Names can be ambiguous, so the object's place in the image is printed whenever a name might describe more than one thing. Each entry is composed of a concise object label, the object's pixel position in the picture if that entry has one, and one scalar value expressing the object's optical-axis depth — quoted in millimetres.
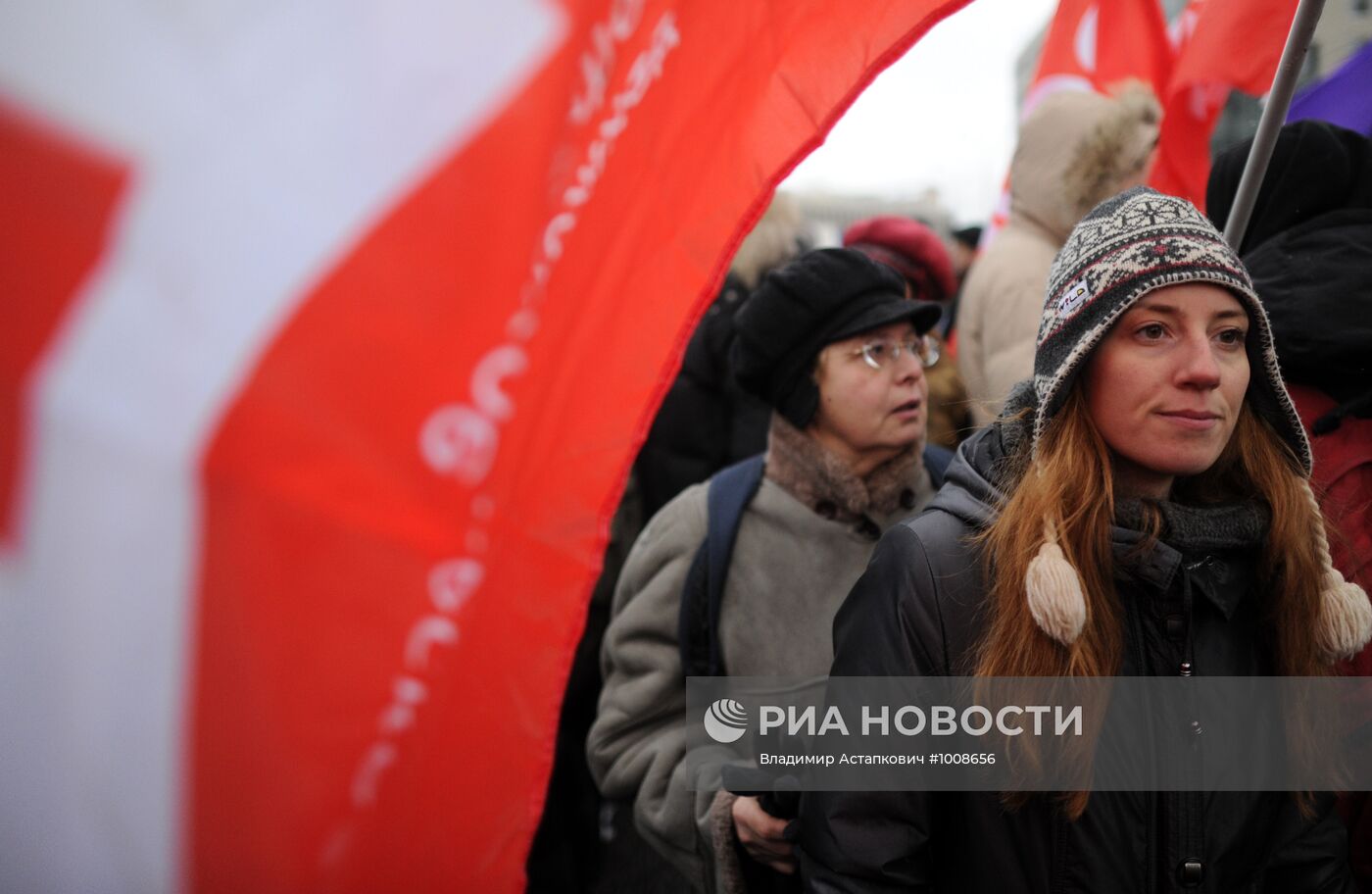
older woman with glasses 2188
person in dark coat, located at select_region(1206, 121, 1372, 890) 1848
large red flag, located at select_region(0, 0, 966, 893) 1164
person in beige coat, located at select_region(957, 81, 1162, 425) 2773
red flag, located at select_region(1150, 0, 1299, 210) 2270
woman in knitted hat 1404
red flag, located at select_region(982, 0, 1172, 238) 3354
